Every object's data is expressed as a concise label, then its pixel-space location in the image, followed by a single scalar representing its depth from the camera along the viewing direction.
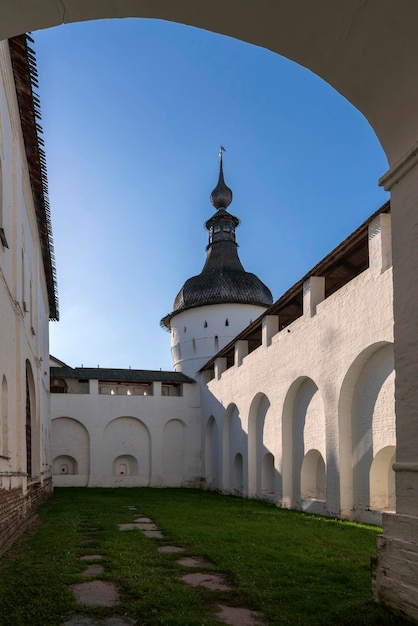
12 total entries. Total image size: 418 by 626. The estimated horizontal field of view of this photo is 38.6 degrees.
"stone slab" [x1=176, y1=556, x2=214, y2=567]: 6.39
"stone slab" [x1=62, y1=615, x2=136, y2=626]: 4.05
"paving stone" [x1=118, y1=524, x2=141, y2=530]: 10.01
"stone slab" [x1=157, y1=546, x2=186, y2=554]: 7.41
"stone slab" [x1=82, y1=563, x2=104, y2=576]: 5.89
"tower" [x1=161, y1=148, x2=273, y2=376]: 29.73
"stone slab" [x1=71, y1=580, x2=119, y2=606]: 4.68
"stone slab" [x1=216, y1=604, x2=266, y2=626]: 4.11
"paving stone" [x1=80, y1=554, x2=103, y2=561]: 6.72
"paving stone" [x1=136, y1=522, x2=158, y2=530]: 10.03
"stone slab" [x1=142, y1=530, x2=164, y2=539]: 8.87
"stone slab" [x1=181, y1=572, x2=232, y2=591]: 5.25
